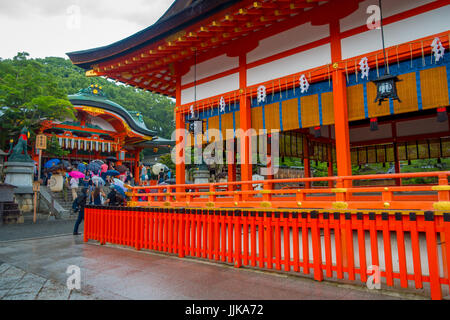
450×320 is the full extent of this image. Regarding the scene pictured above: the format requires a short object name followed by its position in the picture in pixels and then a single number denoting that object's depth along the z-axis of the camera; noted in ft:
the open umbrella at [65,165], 47.00
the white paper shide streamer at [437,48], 15.80
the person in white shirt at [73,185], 51.98
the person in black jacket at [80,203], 28.25
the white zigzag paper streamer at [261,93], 23.12
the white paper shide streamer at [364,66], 18.24
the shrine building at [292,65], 17.08
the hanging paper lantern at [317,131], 25.49
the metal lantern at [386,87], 16.05
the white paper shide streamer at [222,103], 25.86
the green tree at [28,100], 54.65
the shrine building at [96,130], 69.00
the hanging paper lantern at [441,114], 17.66
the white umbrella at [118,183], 26.86
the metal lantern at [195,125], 26.36
